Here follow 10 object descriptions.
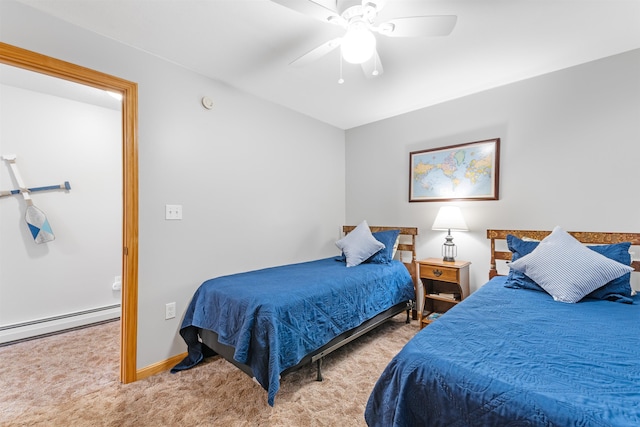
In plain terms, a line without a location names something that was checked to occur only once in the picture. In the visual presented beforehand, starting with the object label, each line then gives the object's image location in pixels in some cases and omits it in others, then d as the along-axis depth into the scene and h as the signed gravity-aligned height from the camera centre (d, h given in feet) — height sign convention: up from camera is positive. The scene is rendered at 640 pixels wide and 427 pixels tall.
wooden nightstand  8.64 -2.66
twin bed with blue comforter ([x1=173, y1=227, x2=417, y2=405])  5.70 -2.59
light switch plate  7.27 -0.13
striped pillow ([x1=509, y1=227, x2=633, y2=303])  5.58 -1.23
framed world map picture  8.97 +1.35
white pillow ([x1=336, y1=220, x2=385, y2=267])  9.60 -1.34
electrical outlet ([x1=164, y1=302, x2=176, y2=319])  7.22 -2.77
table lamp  8.89 -0.42
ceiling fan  4.71 +3.37
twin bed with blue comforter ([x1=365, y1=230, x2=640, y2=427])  2.52 -1.79
